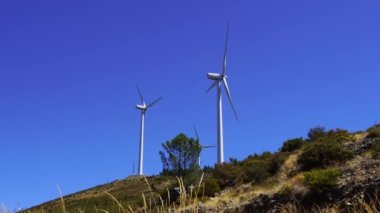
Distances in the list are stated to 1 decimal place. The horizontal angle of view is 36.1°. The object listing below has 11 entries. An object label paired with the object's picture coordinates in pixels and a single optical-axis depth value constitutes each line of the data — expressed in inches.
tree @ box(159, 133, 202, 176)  2305.6
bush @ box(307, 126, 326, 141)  2157.5
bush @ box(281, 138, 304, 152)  2046.0
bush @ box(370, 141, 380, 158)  1409.9
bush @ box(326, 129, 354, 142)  1862.5
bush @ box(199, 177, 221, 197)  1666.7
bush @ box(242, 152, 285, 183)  1701.6
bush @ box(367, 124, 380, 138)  1748.3
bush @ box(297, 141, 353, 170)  1534.2
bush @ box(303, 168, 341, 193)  1162.6
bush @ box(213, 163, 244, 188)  1791.3
